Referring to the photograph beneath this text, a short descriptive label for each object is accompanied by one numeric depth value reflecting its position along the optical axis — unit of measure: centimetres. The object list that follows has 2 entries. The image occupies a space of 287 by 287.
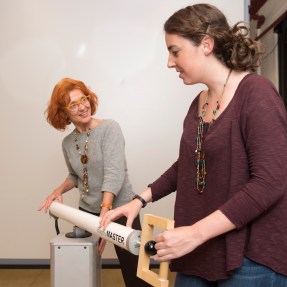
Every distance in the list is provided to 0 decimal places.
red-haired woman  184
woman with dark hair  81
